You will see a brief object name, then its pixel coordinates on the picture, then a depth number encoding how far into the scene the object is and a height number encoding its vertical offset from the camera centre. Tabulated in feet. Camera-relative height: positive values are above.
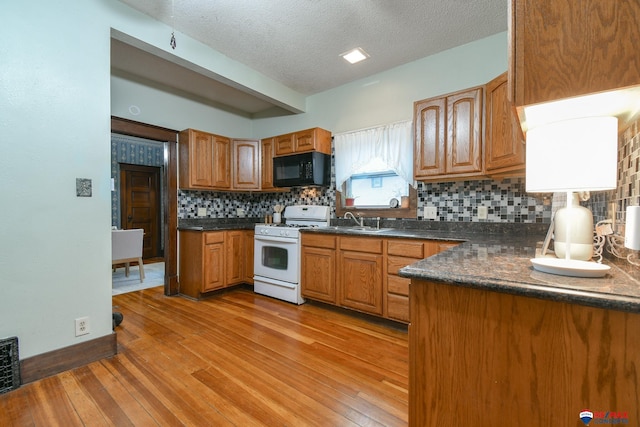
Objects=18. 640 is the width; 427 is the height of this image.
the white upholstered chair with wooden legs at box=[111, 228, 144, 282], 13.05 -1.83
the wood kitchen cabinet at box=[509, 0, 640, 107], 2.19 +1.38
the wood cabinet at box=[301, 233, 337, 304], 9.46 -2.07
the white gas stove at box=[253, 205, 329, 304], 10.28 -1.79
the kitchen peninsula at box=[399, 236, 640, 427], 2.15 -1.23
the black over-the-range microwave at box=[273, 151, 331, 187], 11.09 +1.66
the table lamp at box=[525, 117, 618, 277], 2.64 +0.48
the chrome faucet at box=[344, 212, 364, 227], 10.55 -0.34
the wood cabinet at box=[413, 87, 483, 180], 7.68 +2.17
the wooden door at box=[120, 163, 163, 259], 18.67 +0.48
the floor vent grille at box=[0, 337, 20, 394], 5.25 -3.02
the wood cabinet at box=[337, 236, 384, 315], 8.42 -2.07
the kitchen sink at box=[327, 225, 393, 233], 9.04 -0.71
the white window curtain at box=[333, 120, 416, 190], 9.65 +2.26
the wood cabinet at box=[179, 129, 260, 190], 11.30 +2.08
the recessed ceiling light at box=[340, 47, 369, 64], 8.85 +5.10
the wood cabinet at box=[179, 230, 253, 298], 10.80 -2.10
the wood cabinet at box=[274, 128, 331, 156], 11.17 +2.85
